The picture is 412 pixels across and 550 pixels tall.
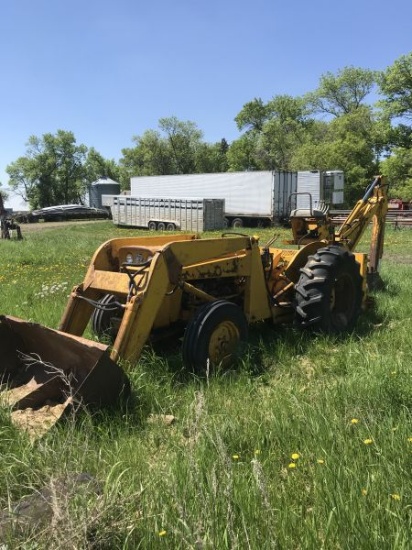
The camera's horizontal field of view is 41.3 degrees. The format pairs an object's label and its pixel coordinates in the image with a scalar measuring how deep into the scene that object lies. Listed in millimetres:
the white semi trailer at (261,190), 30839
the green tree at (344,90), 59844
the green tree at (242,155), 73125
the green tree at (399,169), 39344
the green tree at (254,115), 76000
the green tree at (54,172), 70250
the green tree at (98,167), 75550
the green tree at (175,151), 67875
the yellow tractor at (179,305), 4137
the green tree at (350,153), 45188
